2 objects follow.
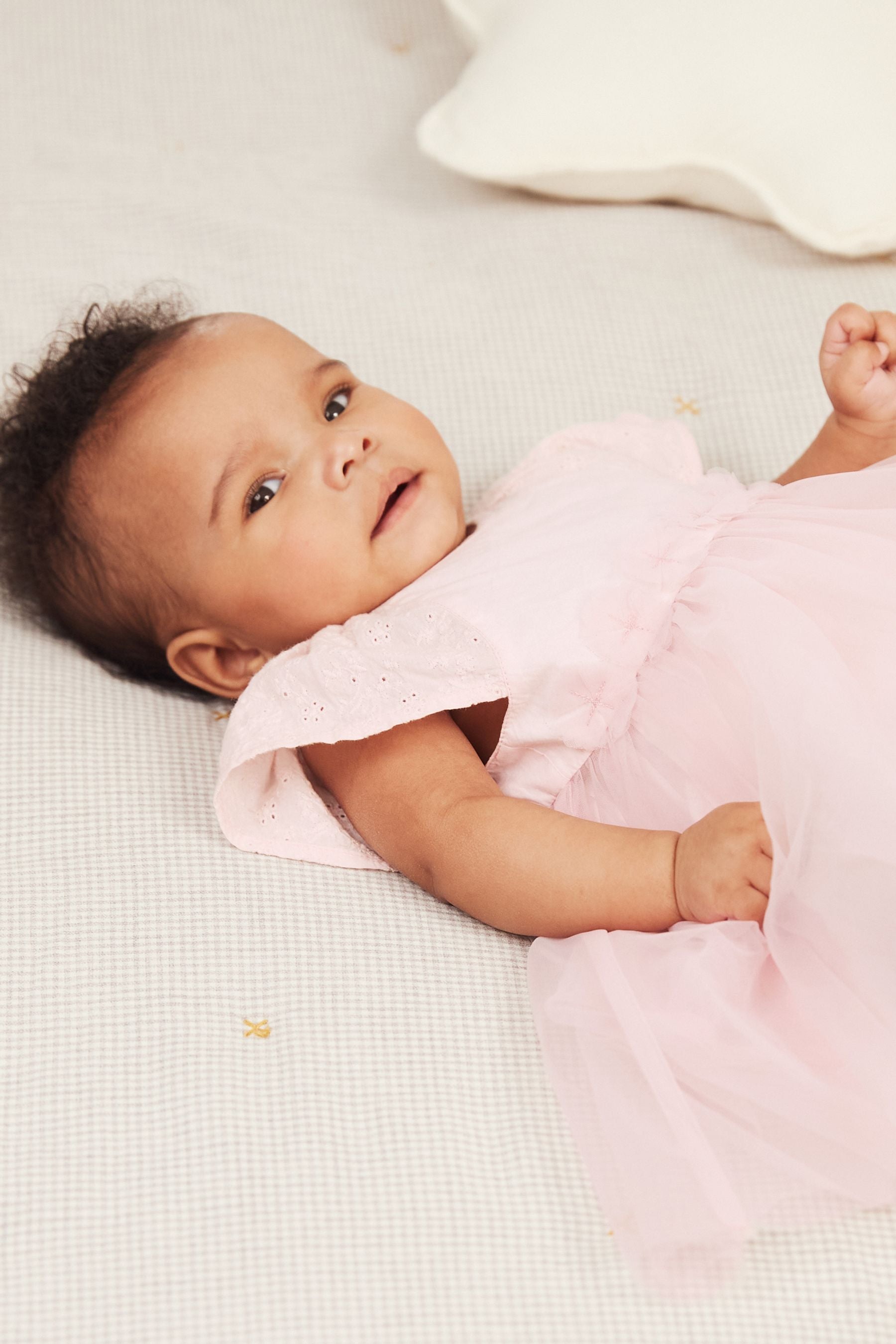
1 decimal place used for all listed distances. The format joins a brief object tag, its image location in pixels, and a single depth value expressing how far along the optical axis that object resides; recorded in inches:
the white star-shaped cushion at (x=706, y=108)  54.6
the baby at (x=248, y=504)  48.0
